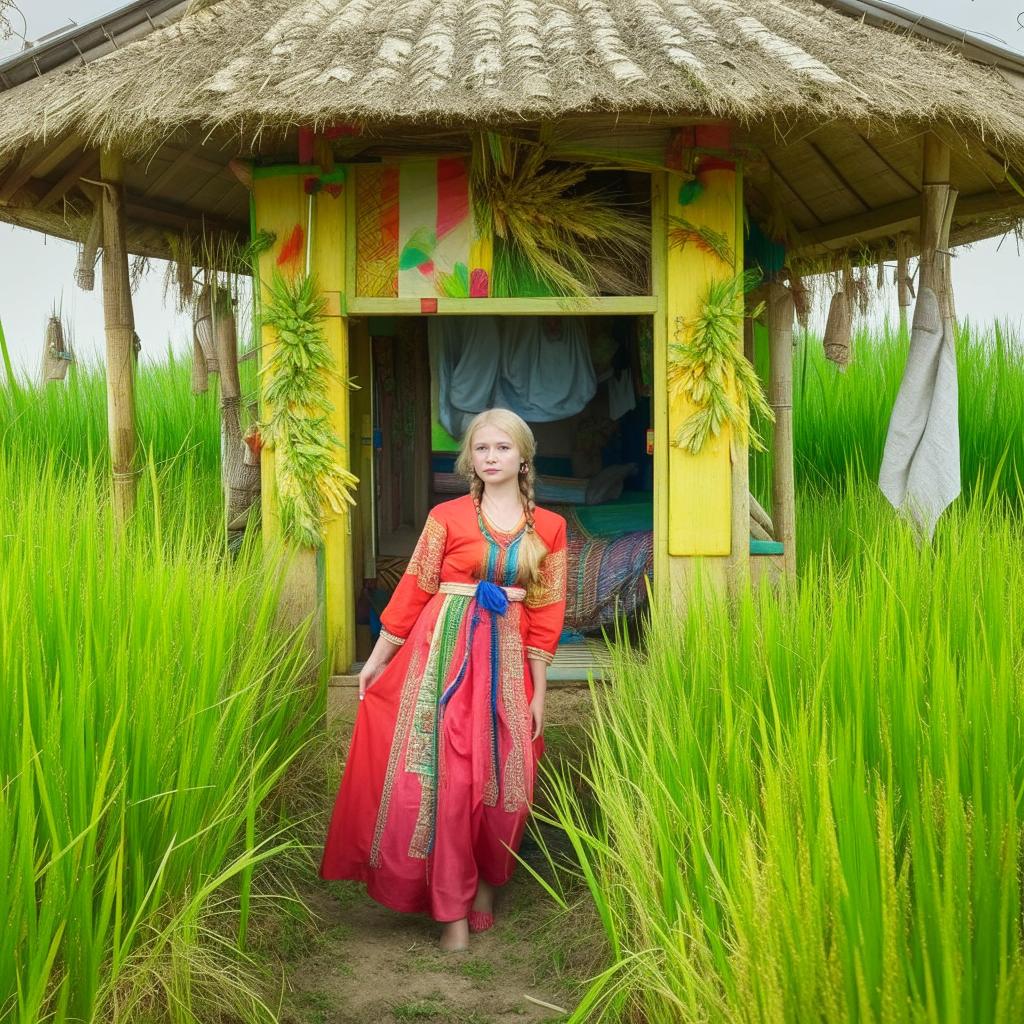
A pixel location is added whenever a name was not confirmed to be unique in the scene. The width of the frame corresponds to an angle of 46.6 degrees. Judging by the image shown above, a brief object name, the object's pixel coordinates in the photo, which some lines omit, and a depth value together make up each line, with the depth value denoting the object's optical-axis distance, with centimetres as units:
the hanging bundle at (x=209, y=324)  597
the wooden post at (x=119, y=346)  526
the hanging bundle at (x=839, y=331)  646
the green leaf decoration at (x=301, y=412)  486
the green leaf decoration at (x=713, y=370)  486
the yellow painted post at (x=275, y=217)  493
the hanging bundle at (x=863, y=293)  716
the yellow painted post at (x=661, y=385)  495
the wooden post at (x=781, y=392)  646
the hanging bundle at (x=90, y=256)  537
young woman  370
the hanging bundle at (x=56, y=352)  685
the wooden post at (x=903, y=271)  612
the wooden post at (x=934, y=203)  517
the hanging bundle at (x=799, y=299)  693
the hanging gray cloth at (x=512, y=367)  662
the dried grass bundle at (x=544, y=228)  490
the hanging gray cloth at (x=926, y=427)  513
